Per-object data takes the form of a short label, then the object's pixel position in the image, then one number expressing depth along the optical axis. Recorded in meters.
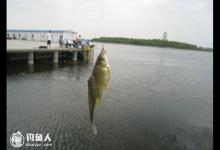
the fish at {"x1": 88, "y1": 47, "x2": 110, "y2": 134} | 2.41
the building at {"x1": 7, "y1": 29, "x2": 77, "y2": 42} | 37.20
